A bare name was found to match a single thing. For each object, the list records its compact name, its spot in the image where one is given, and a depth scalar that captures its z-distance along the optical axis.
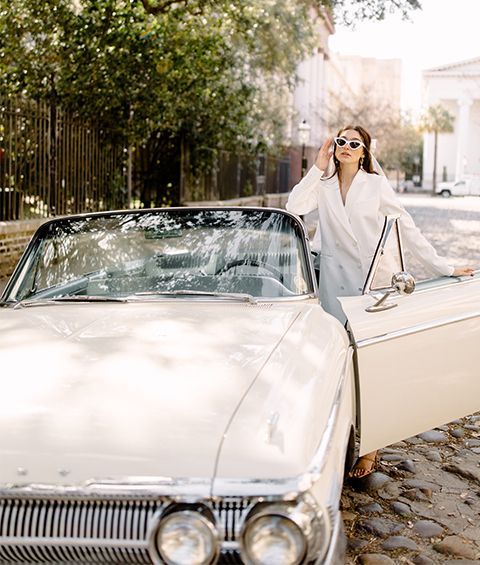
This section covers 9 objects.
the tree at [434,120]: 86.06
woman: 4.88
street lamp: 27.55
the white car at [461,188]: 66.94
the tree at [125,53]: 15.41
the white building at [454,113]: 89.81
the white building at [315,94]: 54.38
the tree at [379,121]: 58.50
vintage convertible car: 2.27
